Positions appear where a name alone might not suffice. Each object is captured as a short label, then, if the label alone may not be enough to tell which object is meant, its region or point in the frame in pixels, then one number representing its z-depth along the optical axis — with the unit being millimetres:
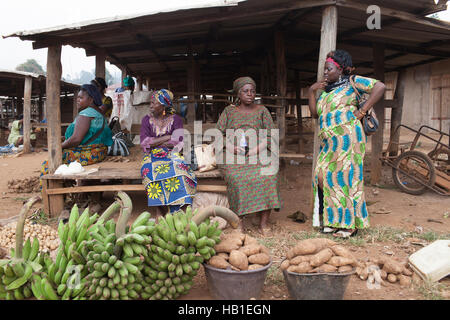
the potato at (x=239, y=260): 2146
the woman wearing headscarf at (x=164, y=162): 3973
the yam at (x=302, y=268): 2154
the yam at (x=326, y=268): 2133
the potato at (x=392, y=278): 2705
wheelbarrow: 5629
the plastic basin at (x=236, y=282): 2152
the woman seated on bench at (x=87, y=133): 4539
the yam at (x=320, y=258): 2160
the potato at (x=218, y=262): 2176
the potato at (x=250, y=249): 2223
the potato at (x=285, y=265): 2295
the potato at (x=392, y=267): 2721
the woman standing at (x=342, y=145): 3666
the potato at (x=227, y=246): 2242
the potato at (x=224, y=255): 2230
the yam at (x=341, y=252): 2194
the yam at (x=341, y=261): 2158
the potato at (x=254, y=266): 2168
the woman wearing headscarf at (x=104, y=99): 5820
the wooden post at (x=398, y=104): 7570
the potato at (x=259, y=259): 2195
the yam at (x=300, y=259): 2224
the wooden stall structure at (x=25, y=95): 11602
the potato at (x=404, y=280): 2660
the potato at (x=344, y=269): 2150
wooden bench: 4344
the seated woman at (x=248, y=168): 3971
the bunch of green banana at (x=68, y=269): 2018
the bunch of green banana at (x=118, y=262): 1986
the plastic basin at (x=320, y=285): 2129
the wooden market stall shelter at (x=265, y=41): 4117
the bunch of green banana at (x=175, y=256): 2107
